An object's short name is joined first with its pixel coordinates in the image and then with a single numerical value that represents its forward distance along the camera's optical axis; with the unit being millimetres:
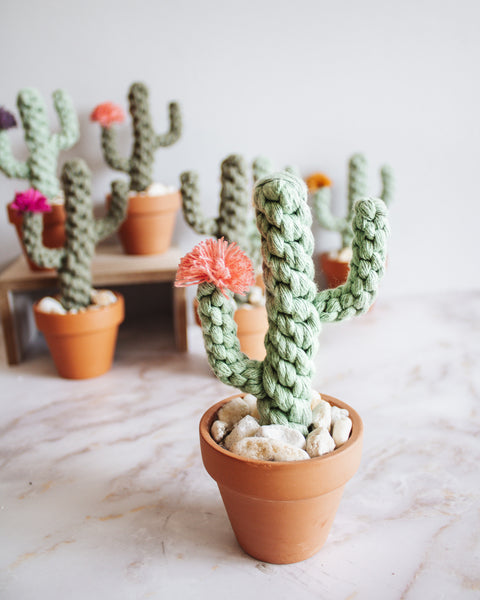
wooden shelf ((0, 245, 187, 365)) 1437
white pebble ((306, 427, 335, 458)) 726
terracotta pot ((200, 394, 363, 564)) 689
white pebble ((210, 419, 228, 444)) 773
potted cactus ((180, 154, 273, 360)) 1293
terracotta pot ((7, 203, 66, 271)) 1447
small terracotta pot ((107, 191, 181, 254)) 1491
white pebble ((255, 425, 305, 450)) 748
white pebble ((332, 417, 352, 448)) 752
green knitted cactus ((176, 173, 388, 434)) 728
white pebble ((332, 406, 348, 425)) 800
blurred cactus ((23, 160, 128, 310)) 1285
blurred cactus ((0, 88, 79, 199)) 1382
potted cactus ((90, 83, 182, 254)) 1470
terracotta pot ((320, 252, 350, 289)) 1602
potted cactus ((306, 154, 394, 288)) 1619
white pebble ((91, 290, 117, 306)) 1382
